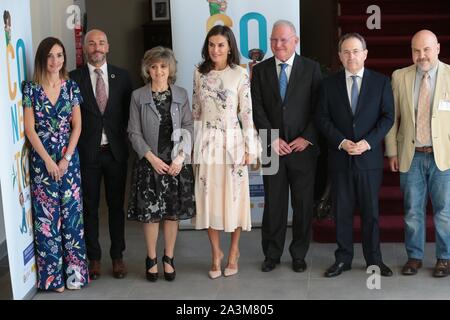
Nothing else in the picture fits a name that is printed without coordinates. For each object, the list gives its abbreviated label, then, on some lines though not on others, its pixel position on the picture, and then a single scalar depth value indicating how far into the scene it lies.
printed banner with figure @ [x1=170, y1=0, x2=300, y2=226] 6.17
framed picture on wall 11.02
